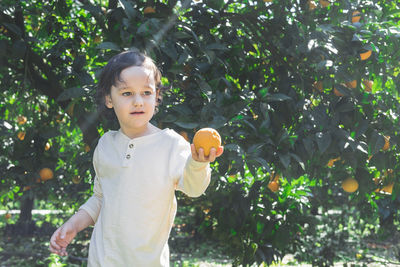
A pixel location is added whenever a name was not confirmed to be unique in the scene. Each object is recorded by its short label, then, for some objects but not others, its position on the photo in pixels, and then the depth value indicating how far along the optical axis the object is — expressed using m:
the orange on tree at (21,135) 2.93
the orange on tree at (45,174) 2.80
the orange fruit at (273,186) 2.87
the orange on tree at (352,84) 2.15
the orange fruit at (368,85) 2.39
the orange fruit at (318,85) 2.32
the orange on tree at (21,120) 3.76
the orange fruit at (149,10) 2.01
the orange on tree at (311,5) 2.41
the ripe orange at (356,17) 2.24
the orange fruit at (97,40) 2.96
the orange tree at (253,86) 1.88
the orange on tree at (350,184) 2.44
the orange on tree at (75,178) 3.13
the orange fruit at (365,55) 1.97
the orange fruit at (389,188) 2.60
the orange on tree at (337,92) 2.10
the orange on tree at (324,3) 2.37
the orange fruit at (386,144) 2.10
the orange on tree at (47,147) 2.94
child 1.32
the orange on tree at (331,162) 2.37
